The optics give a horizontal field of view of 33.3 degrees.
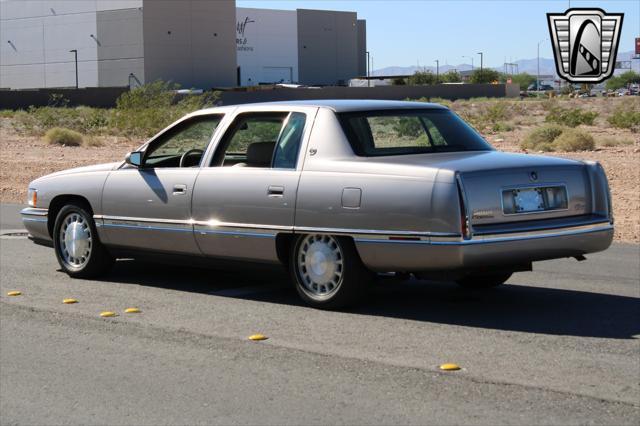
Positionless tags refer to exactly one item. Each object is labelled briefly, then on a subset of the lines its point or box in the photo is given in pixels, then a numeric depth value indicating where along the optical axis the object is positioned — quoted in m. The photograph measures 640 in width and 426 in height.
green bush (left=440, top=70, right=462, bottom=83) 123.70
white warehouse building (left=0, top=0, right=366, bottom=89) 85.44
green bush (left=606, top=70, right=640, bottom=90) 157.12
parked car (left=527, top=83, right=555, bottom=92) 169.18
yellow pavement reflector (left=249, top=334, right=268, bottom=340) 7.50
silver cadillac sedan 7.67
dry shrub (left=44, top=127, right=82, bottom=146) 41.38
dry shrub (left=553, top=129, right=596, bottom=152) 31.55
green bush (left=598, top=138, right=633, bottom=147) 33.28
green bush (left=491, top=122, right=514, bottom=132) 44.19
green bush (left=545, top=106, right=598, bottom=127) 45.47
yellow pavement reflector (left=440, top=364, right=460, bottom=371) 6.51
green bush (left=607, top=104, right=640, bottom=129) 42.31
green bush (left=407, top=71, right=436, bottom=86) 112.54
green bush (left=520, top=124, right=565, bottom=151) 33.78
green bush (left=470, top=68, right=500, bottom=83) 123.81
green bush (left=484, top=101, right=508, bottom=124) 50.50
